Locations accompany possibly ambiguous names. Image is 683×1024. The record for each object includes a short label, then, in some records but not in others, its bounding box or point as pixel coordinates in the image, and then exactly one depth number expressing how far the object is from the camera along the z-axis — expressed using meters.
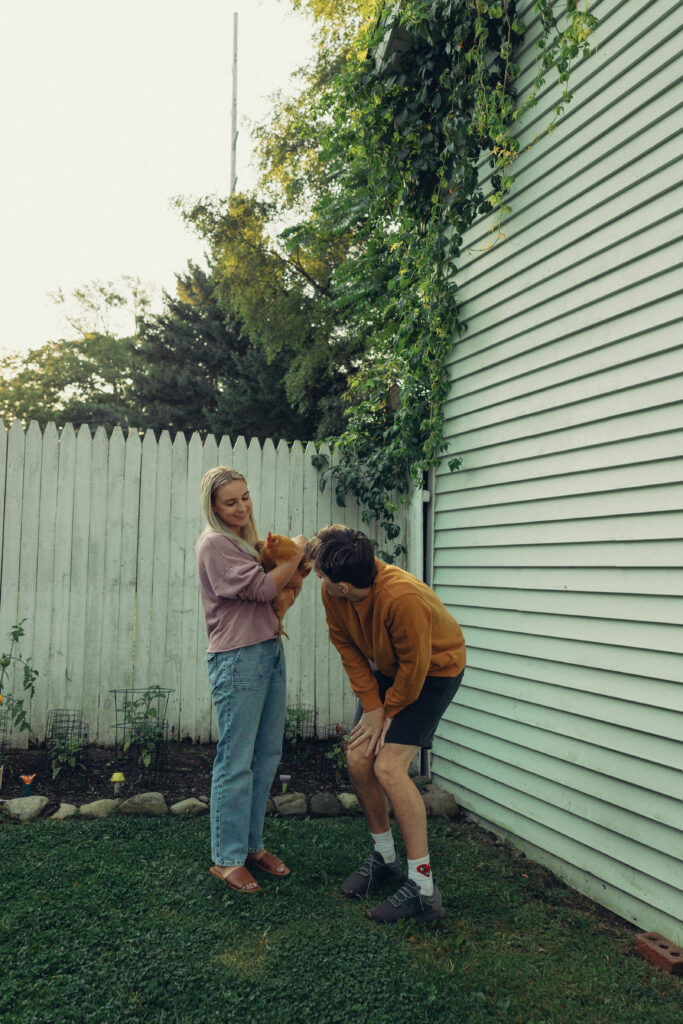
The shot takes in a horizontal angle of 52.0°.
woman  2.82
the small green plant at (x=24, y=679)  4.07
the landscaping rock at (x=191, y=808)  3.66
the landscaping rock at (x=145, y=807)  3.62
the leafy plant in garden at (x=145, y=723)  4.20
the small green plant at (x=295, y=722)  4.64
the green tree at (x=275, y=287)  15.89
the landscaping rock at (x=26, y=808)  3.49
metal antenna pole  21.39
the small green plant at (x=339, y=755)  4.34
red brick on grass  2.28
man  2.54
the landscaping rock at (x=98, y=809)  3.57
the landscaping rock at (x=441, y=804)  3.82
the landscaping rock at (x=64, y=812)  3.52
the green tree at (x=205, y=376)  21.05
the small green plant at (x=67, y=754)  4.00
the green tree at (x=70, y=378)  27.81
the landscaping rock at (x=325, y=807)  3.79
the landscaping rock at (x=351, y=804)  3.84
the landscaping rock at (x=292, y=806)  3.77
